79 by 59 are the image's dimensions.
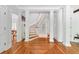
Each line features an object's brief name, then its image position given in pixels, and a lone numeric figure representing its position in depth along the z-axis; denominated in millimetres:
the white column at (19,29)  3531
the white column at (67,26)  2631
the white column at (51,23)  3542
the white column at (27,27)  3578
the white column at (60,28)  3258
